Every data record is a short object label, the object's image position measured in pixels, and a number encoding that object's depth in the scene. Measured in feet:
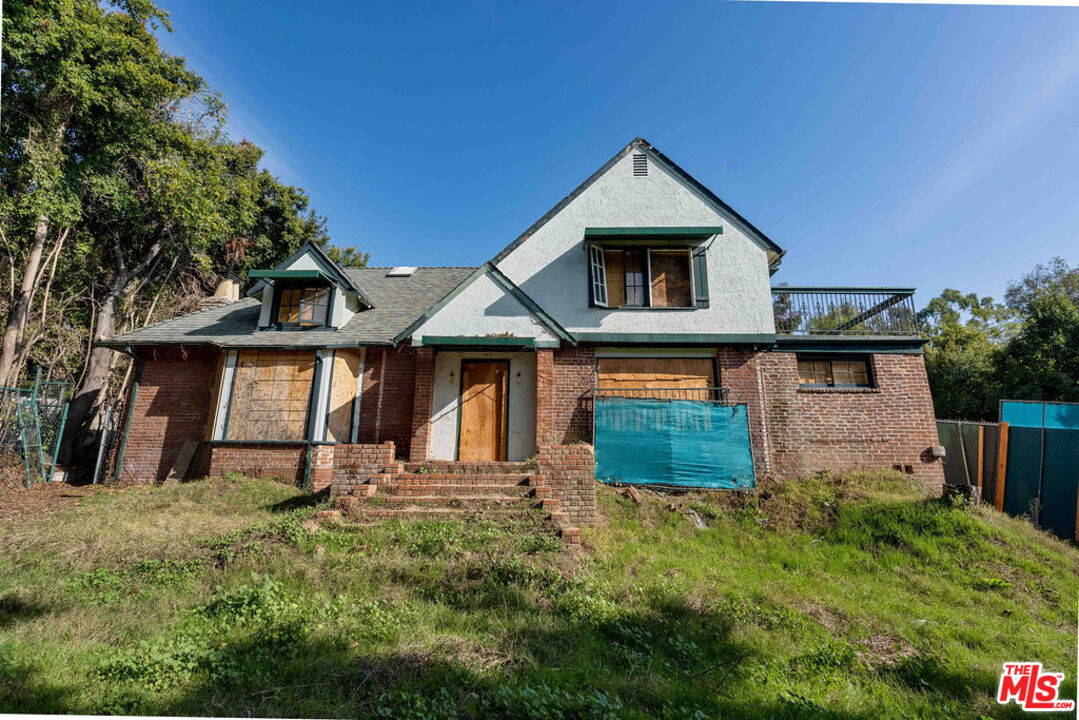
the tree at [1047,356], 52.24
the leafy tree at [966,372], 61.78
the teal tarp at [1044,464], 26.18
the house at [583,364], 31.30
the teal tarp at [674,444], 28.60
